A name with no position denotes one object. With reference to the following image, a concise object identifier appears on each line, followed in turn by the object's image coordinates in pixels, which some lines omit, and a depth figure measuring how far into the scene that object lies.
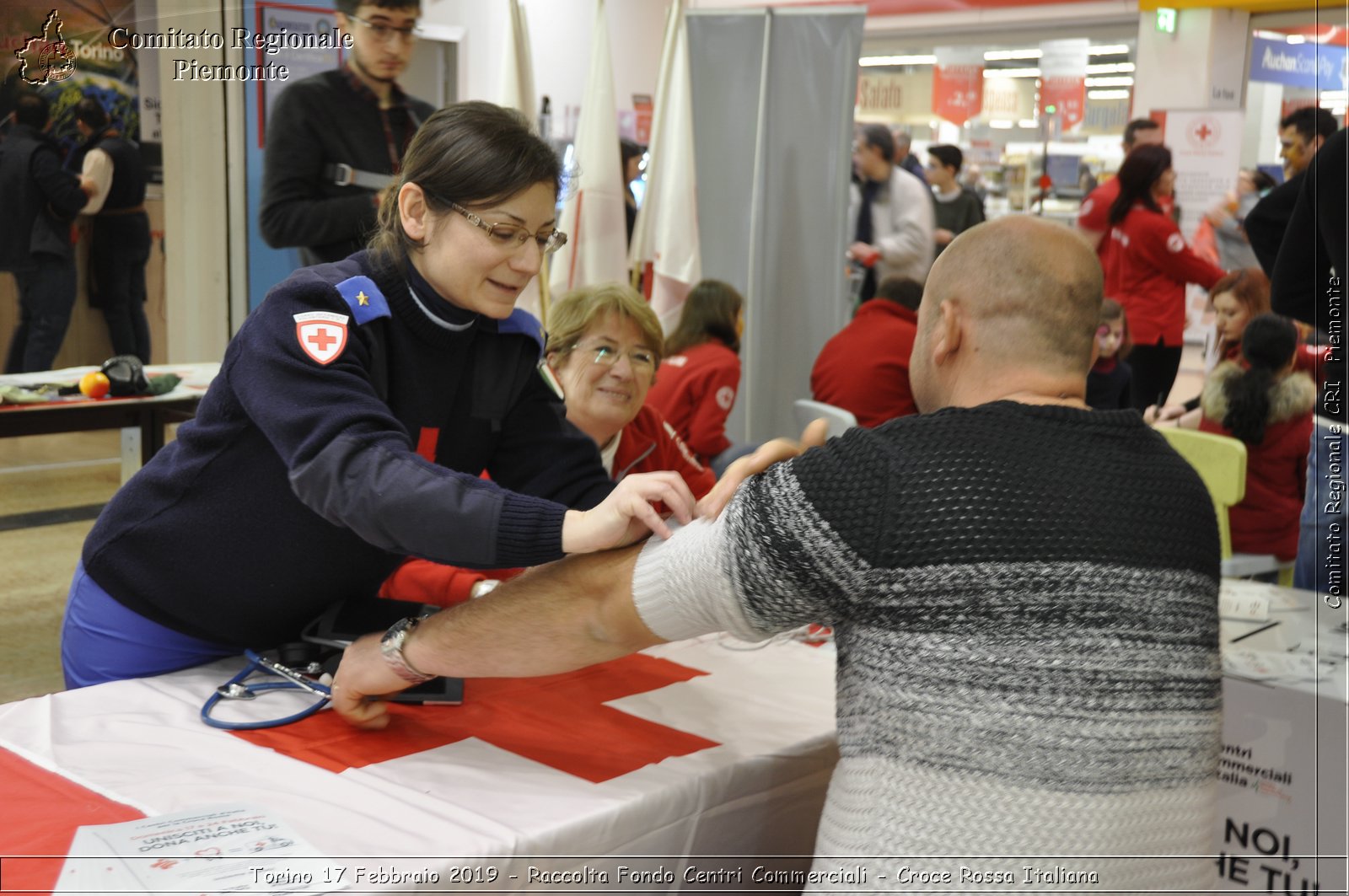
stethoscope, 1.50
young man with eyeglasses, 3.23
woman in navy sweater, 1.33
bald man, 1.10
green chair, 3.41
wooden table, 2.75
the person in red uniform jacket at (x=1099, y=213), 5.58
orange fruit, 2.95
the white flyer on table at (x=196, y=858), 1.07
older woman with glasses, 2.57
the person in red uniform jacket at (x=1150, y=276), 5.43
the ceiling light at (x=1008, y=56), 9.53
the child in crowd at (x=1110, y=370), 4.71
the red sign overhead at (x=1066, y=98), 9.41
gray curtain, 4.90
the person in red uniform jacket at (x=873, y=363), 4.20
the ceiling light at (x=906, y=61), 10.02
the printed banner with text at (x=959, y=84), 9.82
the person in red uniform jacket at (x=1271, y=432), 3.56
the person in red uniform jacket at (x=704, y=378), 4.18
